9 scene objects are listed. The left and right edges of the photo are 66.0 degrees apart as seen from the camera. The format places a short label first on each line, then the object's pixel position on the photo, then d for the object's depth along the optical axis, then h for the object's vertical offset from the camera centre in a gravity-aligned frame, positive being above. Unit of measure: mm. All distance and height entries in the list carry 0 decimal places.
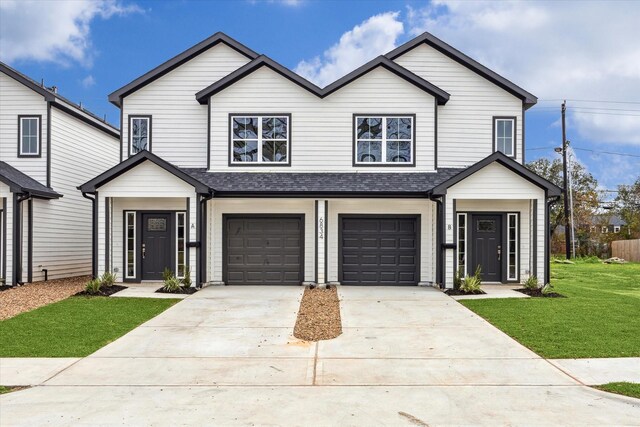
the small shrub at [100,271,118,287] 13785 -1703
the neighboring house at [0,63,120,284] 15008 +1277
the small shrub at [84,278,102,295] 13008 -1833
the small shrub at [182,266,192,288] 13867 -1688
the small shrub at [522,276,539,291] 13820 -1825
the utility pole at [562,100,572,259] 32078 +3059
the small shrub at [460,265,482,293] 13469 -1825
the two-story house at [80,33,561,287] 15109 +950
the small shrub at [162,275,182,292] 13508 -1835
